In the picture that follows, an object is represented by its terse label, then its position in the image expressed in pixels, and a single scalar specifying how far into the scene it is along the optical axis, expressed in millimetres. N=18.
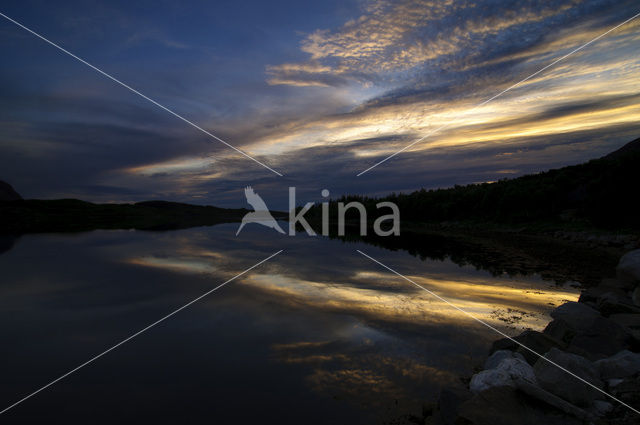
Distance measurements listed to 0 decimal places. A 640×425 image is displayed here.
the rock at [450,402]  4664
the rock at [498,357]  5953
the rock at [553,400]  4215
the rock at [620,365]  5164
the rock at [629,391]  4488
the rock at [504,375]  5035
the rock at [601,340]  6225
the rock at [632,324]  6371
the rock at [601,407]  4414
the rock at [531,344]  6100
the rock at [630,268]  10555
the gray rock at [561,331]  7242
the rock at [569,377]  4551
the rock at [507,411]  4176
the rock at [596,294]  10109
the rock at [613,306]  8523
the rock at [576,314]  7649
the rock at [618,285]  10841
